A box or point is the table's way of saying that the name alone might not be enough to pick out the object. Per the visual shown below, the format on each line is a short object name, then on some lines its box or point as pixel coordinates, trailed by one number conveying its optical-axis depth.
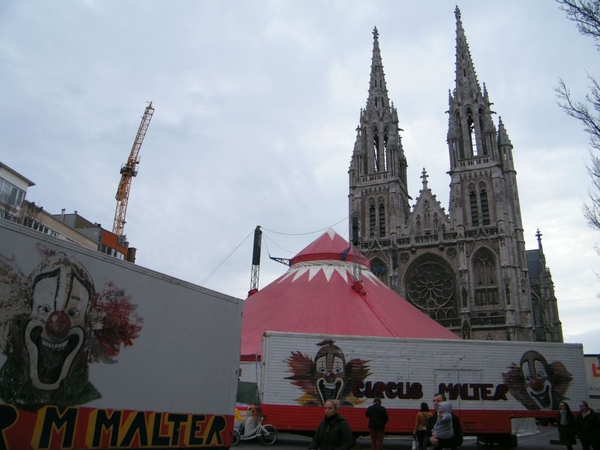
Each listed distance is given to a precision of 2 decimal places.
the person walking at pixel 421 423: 9.45
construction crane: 60.59
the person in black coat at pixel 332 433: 5.02
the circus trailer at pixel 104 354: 5.23
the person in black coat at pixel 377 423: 9.67
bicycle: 12.09
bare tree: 9.38
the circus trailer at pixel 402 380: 12.66
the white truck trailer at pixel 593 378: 19.83
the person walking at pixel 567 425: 10.41
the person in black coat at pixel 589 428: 9.20
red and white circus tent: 18.06
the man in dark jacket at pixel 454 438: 6.74
